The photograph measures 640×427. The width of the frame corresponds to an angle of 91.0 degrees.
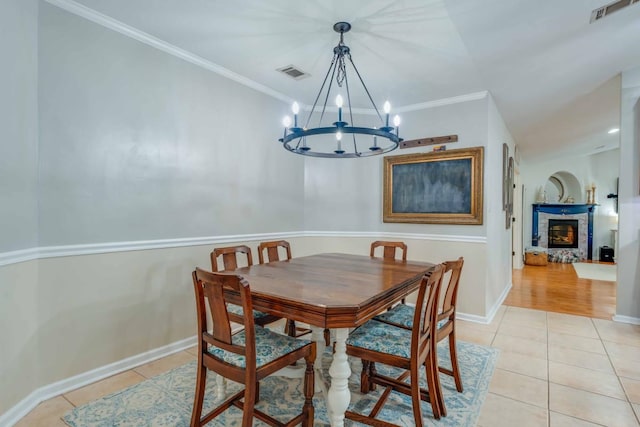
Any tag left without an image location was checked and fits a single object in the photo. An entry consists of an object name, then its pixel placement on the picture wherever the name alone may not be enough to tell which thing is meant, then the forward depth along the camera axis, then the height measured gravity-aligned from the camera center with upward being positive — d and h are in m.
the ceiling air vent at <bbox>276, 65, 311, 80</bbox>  3.01 +1.35
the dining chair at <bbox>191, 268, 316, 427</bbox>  1.41 -0.72
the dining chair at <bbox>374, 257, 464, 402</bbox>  1.93 -0.71
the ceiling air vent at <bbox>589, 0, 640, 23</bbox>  2.08 +1.38
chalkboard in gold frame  3.50 +0.27
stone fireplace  8.66 -0.47
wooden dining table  1.42 -0.44
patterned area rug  1.81 -1.22
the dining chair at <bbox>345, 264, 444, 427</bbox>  1.59 -0.74
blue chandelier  2.01 +0.87
